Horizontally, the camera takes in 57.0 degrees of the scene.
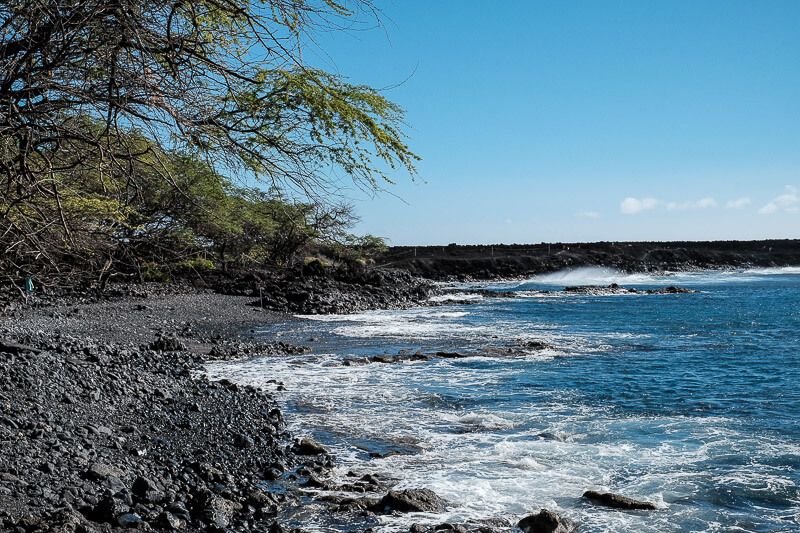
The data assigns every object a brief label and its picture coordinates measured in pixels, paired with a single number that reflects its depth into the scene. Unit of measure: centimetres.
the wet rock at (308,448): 917
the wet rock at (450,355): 1839
